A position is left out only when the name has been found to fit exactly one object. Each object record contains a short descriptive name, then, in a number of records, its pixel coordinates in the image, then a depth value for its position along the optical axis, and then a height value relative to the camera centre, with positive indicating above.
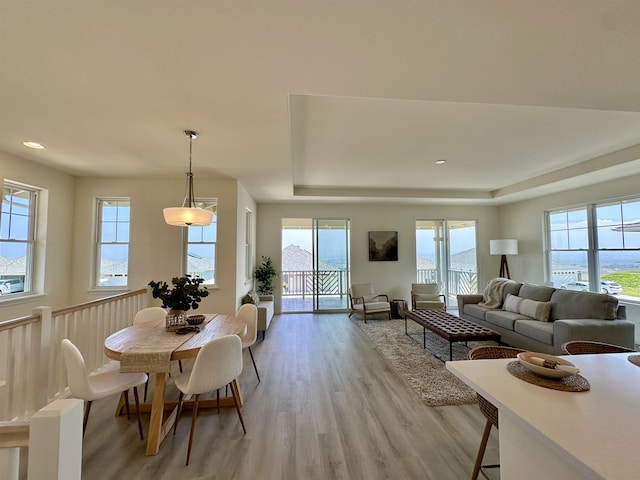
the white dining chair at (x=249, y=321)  3.16 -0.79
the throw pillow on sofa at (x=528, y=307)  3.95 -0.80
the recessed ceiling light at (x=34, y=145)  2.99 +1.18
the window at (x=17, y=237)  3.42 +0.21
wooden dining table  2.07 -0.72
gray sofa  3.26 -0.86
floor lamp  6.11 +0.15
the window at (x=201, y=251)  4.40 +0.04
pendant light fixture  2.73 +0.38
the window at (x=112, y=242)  4.34 +0.18
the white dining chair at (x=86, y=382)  1.98 -0.98
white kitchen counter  0.81 -0.59
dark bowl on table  2.84 -0.67
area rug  2.77 -1.39
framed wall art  6.84 +0.16
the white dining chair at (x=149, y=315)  3.05 -0.69
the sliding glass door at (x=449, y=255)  7.07 -0.03
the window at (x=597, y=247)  4.47 +0.12
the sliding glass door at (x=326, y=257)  6.71 -0.08
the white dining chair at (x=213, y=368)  2.01 -0.85
